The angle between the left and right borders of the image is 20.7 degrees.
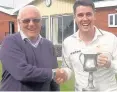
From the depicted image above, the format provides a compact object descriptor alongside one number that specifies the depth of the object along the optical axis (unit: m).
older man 3.07
